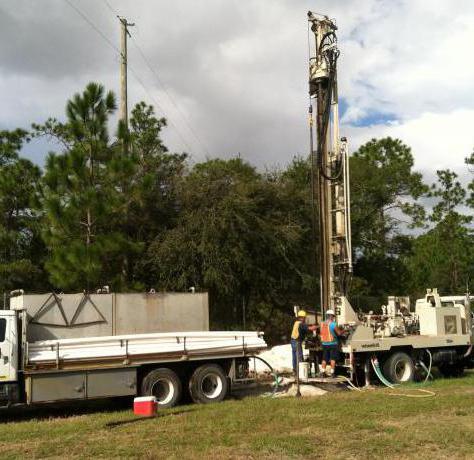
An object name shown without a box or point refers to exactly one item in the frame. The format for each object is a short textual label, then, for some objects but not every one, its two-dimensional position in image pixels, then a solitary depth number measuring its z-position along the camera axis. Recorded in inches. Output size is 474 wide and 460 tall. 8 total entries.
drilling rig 635.5
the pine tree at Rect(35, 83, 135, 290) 672.4
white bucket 577.2
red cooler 453.7
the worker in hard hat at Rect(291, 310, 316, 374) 575.8
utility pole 883.4
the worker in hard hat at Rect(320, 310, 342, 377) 593.6
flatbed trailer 472.4
